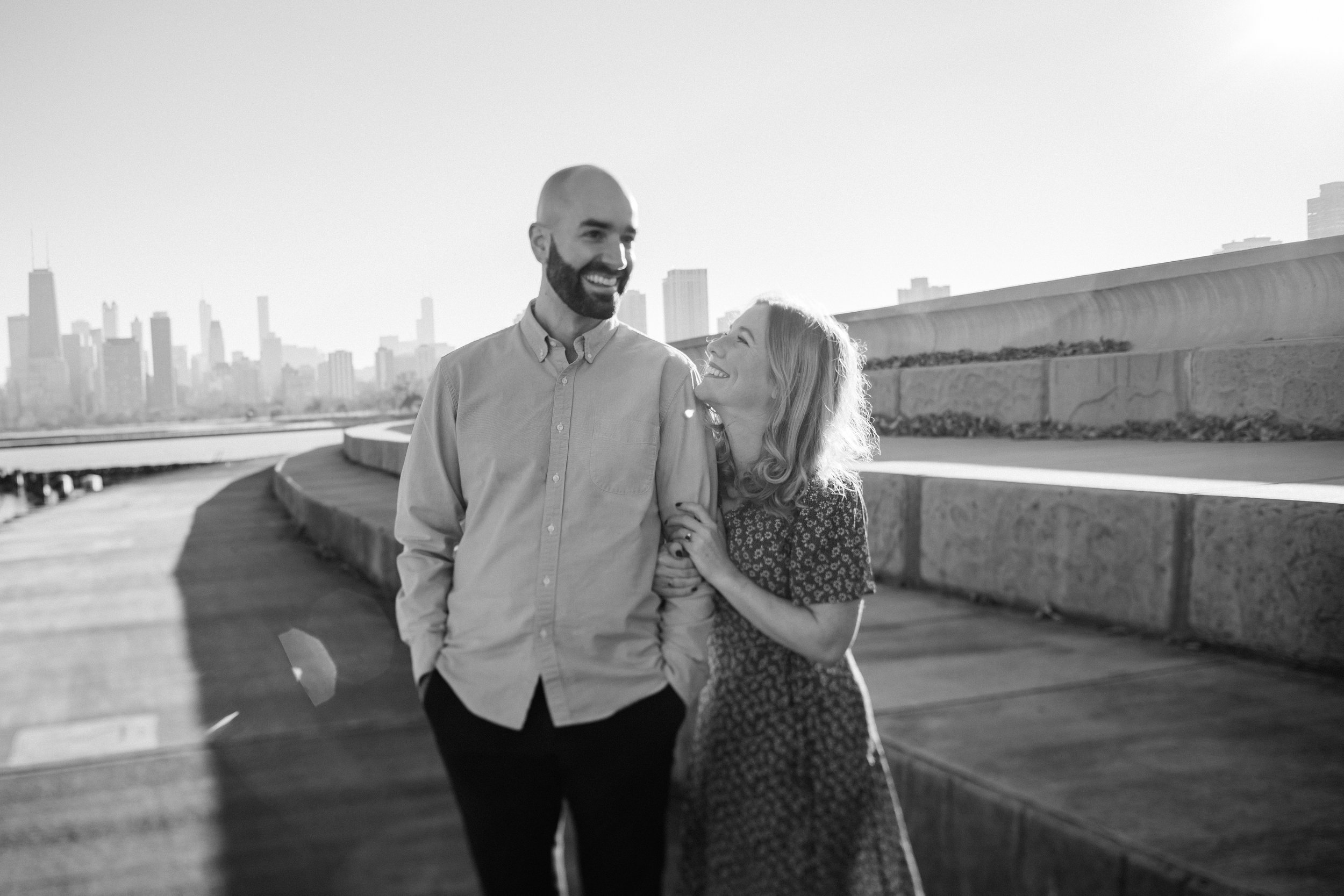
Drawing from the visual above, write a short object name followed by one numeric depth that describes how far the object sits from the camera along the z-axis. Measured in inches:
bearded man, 76.6
